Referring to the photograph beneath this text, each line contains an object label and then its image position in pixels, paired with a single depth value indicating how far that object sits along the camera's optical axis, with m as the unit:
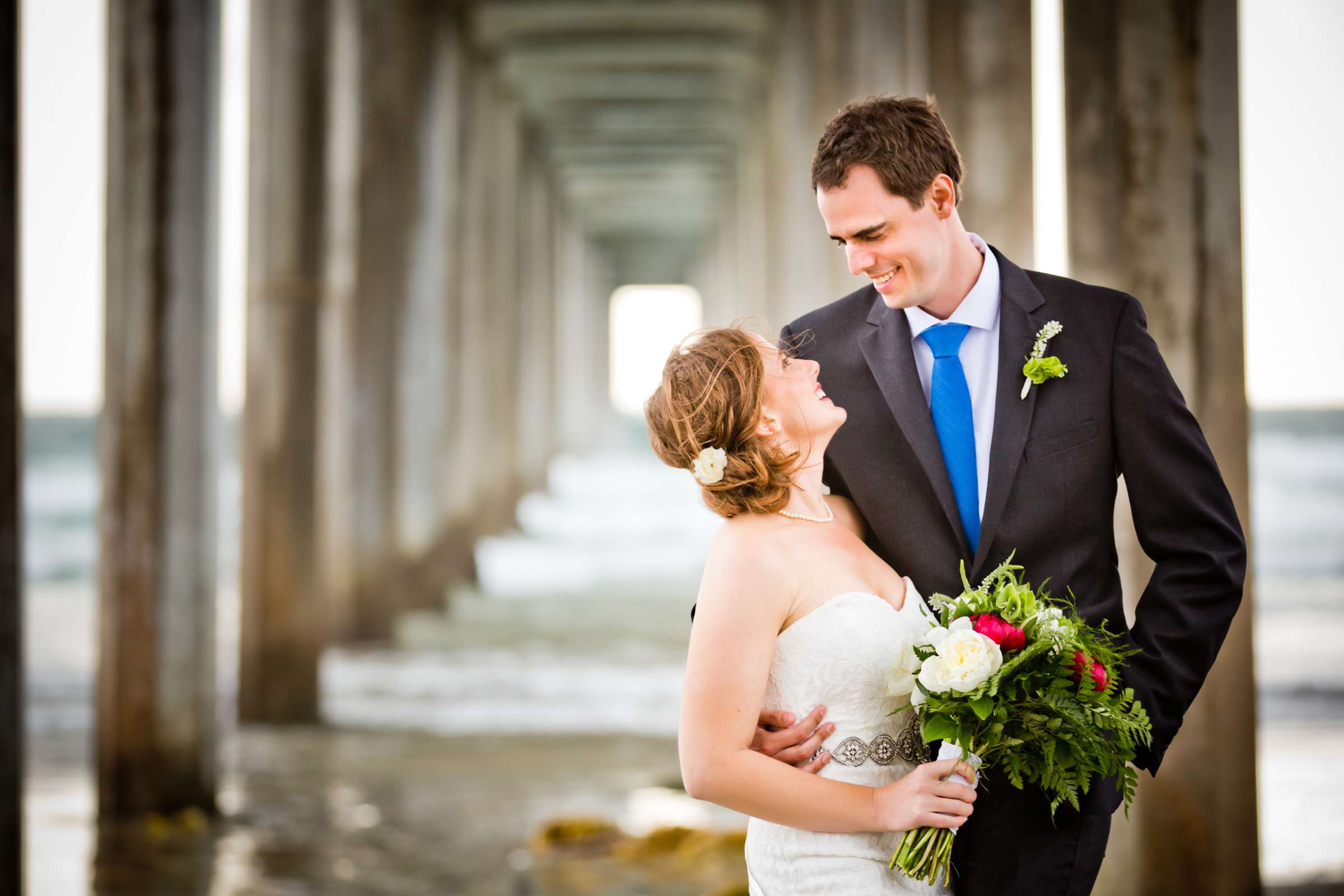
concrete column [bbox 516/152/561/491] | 25.42
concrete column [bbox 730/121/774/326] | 20.20
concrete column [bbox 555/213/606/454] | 35.72
